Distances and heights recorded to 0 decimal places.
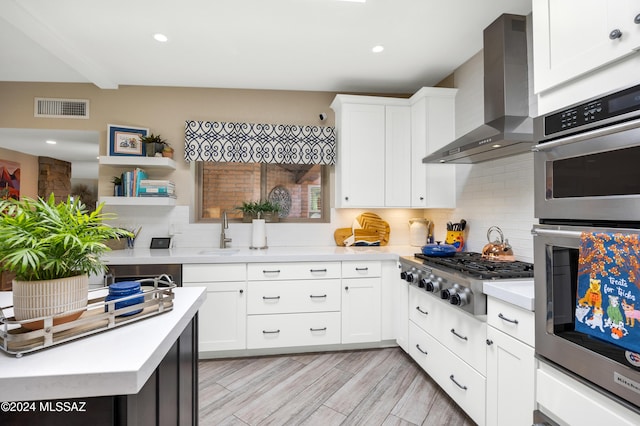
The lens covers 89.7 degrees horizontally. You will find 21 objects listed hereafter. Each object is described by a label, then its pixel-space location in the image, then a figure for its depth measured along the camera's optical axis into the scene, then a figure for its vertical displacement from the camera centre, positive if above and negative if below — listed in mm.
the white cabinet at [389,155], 3215 +632
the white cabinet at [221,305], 2719 -751
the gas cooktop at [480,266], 1821 -319
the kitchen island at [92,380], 713 -368
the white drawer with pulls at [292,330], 2785 -994
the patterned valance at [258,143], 3281 +774
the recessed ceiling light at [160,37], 2500 +1415
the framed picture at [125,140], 3258 +785
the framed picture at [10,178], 4662 +595
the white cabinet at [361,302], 2895 -774
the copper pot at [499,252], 2275 -257
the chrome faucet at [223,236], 3279 -196
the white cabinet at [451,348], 1820 -878
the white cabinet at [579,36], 1021 +644
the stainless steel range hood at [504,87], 2057 +868
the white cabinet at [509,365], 1450 -723
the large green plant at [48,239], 834 -58
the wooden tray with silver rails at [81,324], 803 -311
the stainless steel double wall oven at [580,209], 989 +23
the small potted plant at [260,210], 3383 +66
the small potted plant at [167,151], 3271 +677
